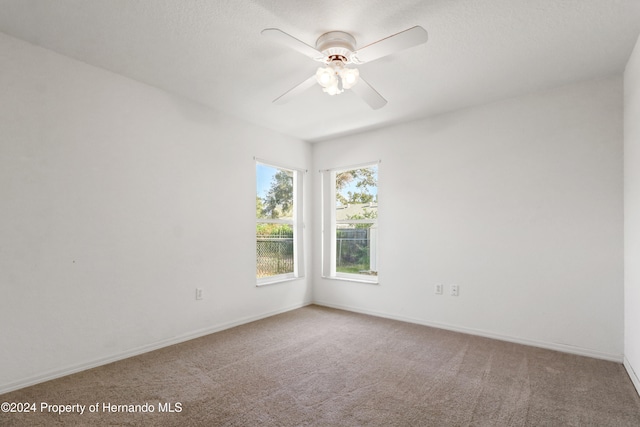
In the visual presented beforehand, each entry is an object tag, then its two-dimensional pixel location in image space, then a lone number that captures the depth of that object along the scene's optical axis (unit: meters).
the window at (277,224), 4.32
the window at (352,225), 4.52
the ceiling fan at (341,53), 1.96
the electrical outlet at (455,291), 3.66
